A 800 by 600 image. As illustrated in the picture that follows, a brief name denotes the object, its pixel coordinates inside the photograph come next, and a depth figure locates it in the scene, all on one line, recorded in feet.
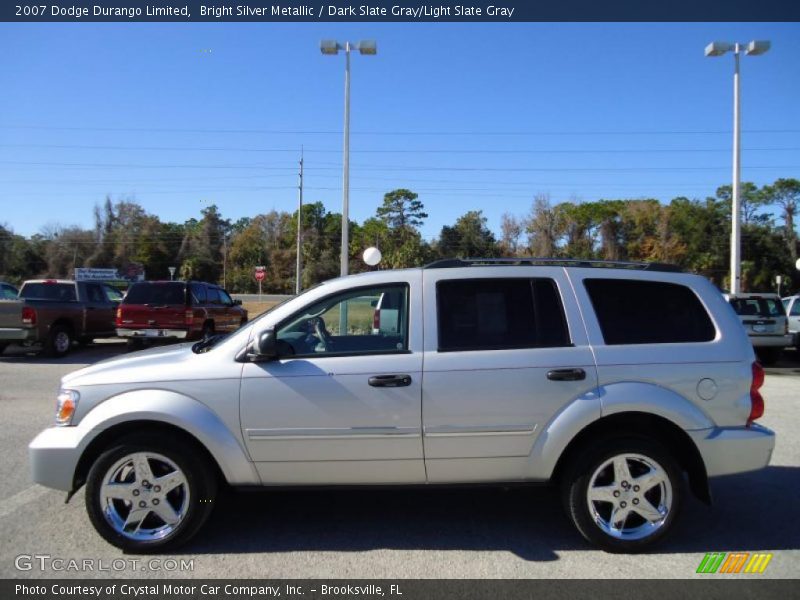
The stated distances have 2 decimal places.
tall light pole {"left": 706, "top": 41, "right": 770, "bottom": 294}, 61.41
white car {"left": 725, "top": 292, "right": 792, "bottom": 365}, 46.06
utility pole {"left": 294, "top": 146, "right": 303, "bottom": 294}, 97.04
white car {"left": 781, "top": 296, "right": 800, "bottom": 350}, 52.17
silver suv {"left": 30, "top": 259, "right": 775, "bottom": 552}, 12.37
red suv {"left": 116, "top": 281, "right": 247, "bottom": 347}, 46.98
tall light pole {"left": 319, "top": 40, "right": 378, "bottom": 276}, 60.39
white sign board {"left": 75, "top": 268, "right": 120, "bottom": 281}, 195.57
